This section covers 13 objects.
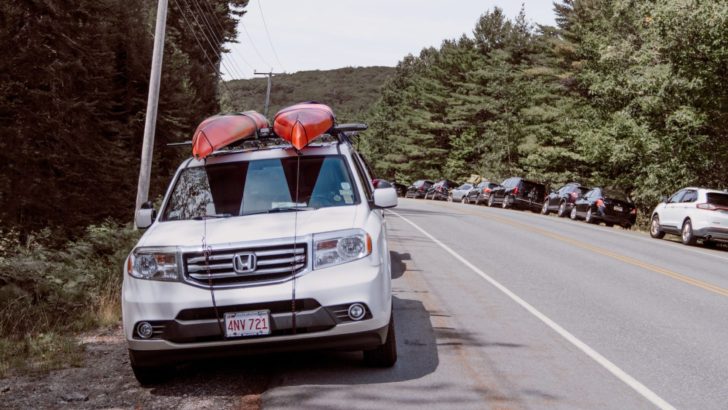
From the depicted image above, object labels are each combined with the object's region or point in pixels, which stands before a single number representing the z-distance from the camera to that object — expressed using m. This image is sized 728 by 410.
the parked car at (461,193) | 53.94
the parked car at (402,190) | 70.56
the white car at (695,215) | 21.50
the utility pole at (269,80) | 57.50
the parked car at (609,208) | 30.50
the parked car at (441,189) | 61.22
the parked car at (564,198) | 34.66
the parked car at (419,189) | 65.69
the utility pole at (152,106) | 16.08
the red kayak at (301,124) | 7.07
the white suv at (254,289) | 5.63
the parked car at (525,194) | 42.53
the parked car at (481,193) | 47.75
